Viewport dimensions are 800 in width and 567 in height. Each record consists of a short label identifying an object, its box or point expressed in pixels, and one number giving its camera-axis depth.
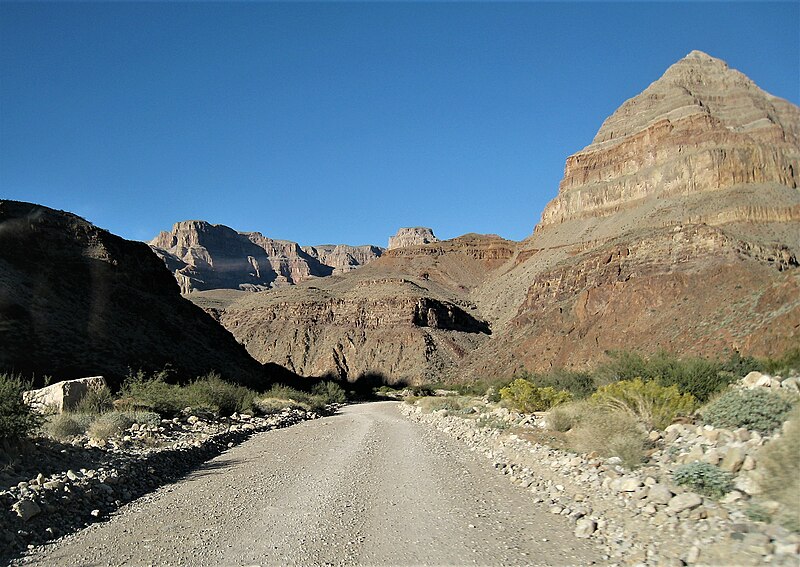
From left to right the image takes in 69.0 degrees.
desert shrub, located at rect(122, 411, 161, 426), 17.61
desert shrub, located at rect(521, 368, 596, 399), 27.66
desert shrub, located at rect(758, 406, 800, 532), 6.16
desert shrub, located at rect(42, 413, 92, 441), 14.22
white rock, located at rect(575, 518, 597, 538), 7.41
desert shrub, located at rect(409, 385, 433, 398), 70.66
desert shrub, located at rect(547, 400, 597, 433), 15.82
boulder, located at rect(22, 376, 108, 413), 19.45
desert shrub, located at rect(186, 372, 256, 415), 26.50
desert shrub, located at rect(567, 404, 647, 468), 10.24
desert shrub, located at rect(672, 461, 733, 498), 7.40
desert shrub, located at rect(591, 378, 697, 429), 13.46
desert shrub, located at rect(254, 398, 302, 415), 32.70
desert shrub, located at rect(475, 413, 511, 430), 19.34
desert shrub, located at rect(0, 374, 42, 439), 10.79
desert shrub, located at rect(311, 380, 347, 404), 62.34
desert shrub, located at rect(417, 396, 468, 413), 35.53
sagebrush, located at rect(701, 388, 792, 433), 10.10
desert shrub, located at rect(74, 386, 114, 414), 19.38
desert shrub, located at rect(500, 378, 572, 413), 25.41
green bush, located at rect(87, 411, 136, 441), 14.55
